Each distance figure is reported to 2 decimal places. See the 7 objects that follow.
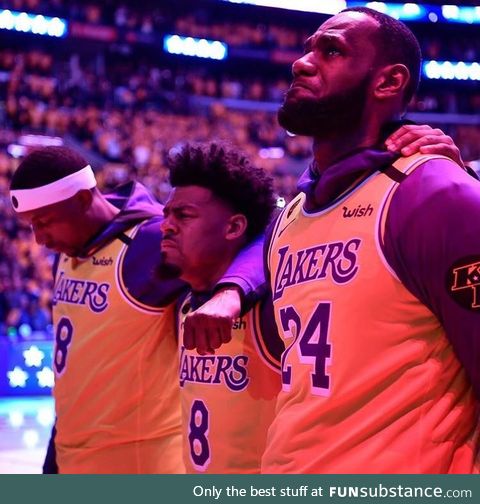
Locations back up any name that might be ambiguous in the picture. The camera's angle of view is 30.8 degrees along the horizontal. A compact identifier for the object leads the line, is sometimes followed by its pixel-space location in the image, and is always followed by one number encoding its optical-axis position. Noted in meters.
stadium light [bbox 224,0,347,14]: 27.66
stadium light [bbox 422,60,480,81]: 29.09
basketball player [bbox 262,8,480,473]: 1.73
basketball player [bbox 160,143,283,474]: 2.48
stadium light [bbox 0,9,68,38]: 21.52
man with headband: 3.20
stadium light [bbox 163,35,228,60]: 24.98
